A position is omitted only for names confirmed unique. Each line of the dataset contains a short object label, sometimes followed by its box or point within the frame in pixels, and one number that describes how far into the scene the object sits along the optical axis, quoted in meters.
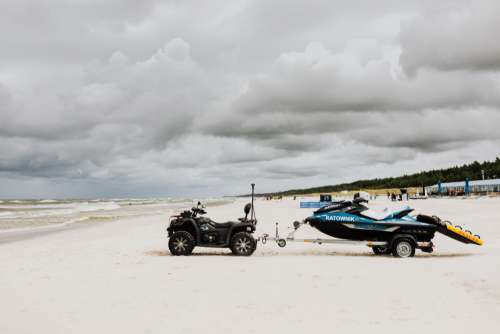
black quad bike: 13.38
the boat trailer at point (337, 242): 12.98
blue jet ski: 12.91
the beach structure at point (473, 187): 92.71
